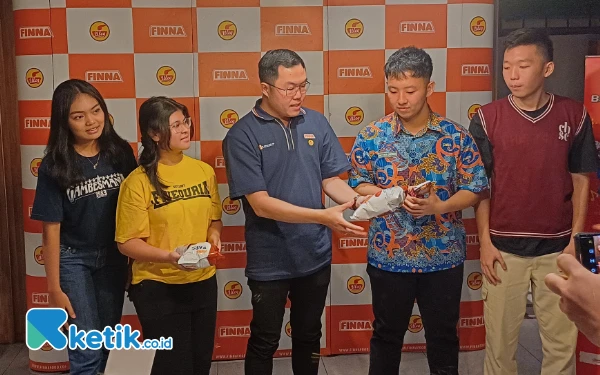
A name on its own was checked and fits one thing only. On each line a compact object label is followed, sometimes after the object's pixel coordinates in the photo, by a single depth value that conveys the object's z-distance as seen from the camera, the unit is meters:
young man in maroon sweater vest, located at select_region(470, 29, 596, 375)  2.45
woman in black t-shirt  2.25
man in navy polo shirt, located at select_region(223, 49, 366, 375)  2.35
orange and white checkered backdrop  2.77
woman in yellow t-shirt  2.23
